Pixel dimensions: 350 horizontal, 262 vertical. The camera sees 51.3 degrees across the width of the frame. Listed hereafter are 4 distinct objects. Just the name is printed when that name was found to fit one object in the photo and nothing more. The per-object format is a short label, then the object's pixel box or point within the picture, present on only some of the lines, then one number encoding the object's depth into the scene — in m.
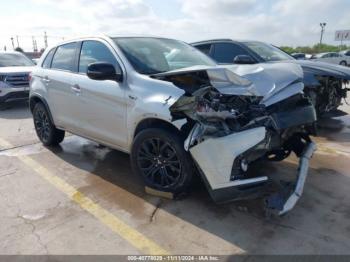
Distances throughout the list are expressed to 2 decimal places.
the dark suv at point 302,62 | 6.64
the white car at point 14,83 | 10.30
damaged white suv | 3.37
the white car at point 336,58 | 26.62
